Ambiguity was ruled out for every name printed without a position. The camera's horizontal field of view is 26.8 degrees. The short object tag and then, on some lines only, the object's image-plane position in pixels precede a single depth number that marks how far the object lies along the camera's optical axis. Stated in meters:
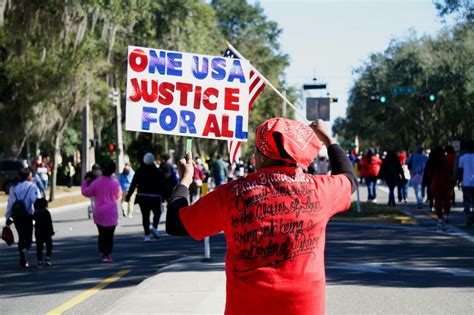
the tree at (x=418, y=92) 66.62
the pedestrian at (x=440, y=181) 21.14
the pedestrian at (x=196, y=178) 31.79
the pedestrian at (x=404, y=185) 29.47
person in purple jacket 15.27
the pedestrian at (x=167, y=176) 18.48
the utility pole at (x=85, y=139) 41.75
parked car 45.03
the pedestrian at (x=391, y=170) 28.92
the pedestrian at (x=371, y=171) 31.61
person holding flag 4.44
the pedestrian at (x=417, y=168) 27.38
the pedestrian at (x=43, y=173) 40.39
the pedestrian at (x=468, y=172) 20.34
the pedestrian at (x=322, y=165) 36.53
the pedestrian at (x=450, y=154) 24.35
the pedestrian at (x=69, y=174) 54.59
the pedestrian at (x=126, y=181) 26.64
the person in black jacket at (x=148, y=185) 18.27
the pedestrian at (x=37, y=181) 22.73
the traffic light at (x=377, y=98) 52.83
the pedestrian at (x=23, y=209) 15.03
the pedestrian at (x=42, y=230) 14.82
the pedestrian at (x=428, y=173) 21.39
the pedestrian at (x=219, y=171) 33.75
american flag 13.57
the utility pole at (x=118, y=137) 51.22
